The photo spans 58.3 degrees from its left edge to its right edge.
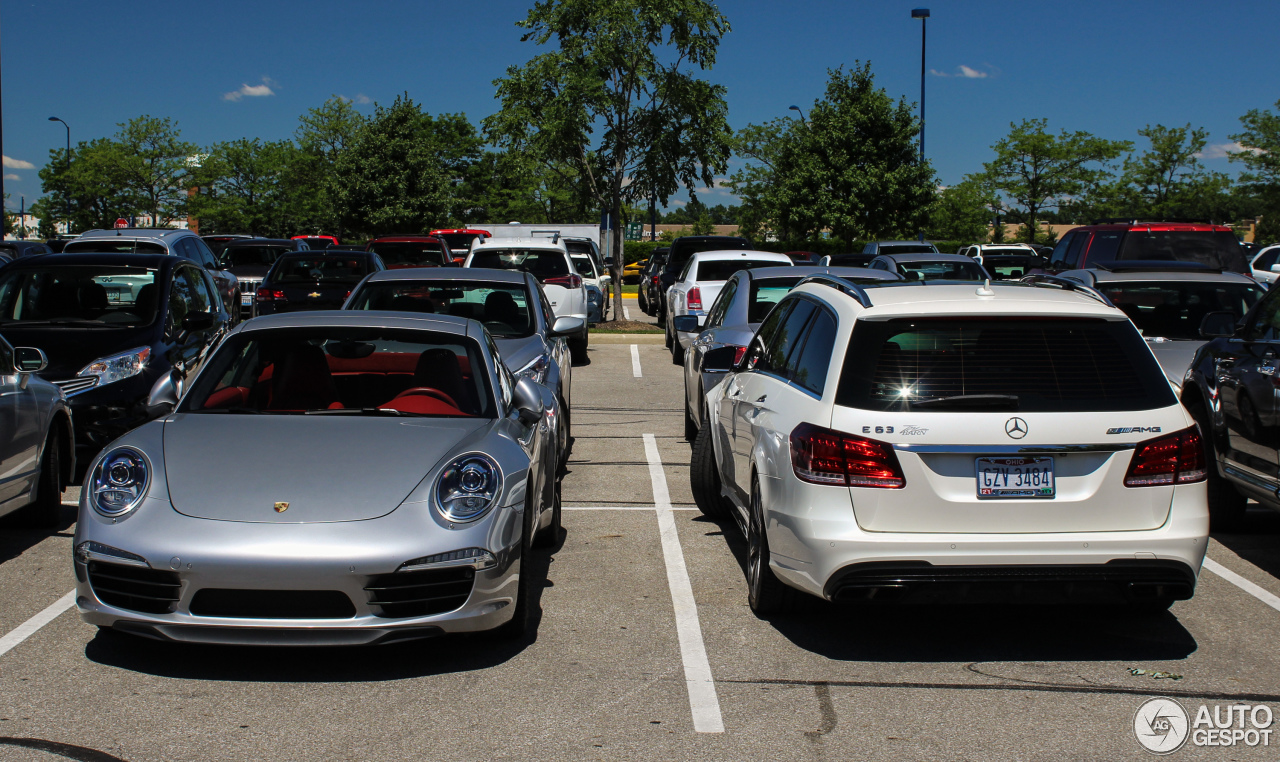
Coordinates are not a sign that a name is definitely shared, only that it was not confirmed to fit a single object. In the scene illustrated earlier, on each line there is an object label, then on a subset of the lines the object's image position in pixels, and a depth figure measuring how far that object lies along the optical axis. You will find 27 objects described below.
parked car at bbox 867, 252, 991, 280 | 17.86
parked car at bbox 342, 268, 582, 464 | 9.49
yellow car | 45.47
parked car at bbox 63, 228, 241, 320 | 16.39
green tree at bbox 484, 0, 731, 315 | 21.33
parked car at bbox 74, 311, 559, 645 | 4.38
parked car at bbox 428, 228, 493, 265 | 30.53
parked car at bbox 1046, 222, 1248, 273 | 15.23
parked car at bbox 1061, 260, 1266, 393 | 10.28
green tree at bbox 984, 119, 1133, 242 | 53.59
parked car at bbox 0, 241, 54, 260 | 19.68
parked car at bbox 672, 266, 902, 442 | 9.80
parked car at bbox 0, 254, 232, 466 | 8.83
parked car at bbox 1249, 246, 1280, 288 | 23.08
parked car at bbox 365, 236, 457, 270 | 24.25
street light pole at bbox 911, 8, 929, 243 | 37.97
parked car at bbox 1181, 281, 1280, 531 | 6.44
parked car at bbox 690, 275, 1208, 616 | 4.65
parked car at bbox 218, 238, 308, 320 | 25.44
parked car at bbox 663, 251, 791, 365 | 16.42
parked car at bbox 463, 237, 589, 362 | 17.56
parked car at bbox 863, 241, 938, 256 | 25.58
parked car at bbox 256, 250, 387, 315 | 18.14
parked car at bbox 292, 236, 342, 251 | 35.12
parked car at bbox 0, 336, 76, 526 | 6.45
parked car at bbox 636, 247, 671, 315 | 25.81
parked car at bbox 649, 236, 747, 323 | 23.05
